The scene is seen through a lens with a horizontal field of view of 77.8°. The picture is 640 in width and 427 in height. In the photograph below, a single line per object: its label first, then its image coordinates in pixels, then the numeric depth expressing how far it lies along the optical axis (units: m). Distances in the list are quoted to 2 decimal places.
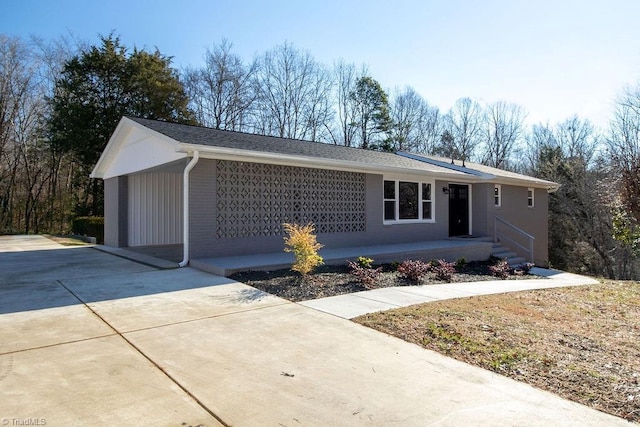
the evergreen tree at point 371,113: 28.83
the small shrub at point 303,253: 7.51
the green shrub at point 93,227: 18.38
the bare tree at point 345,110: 29.53
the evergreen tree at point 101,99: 21.39
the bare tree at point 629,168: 8.98
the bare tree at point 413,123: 30.91
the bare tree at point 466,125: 34.28
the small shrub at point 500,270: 10.37
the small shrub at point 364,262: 9.00
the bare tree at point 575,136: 29.23
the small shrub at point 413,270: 8.21
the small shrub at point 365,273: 7.52
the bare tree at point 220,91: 28.22
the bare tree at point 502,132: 34.97
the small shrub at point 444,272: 8.82
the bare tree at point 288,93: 28.55
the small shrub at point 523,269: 10.99
